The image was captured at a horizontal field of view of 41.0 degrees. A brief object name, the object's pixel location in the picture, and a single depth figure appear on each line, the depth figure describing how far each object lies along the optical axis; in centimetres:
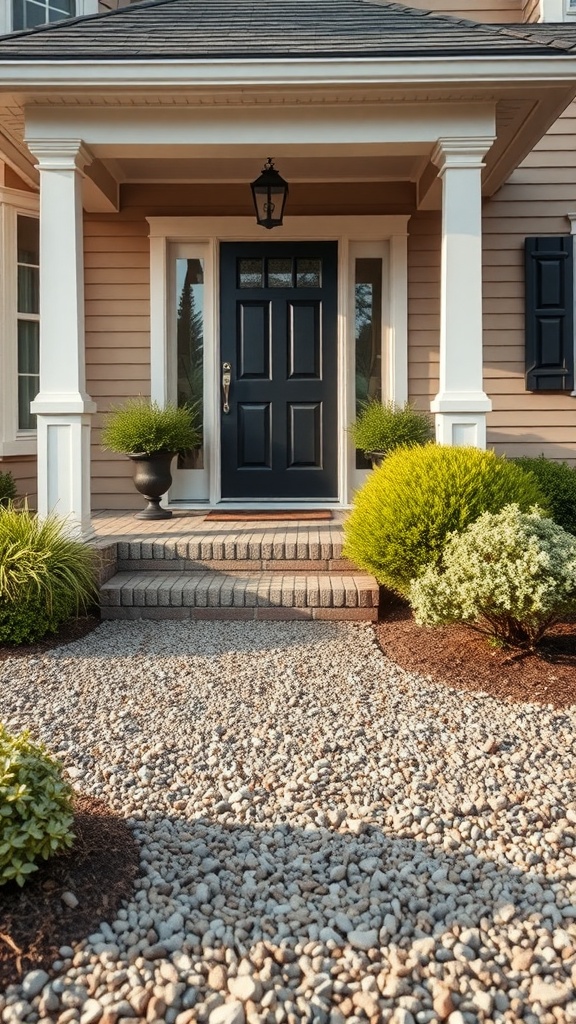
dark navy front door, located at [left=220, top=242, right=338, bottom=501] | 611
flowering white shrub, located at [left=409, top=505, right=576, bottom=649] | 325
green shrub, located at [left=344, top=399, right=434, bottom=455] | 554
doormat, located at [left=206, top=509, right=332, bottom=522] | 556
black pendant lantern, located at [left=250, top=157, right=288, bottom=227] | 524
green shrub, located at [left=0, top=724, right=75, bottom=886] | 165
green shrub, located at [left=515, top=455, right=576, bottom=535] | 503
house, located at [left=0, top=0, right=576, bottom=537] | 578
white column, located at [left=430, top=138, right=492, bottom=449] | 455
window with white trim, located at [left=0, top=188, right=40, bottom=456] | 590
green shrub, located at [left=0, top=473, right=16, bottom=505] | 546
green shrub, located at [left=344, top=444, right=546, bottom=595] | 388
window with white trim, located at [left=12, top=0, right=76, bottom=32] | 605
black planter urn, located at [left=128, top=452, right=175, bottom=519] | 548
